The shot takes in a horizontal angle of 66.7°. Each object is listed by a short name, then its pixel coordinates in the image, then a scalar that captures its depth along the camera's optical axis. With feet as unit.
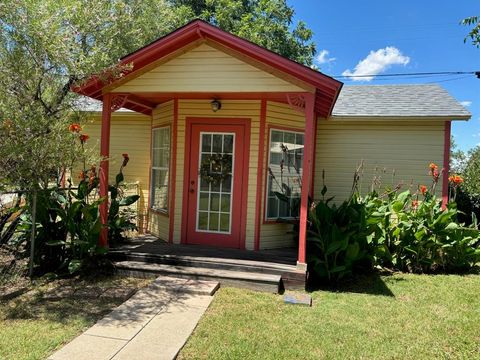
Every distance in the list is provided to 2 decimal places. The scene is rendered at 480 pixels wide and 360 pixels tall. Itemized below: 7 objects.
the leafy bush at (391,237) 17.42
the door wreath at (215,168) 20.59
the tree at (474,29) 12.04
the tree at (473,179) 32.42
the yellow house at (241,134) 16.37
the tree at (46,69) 13.85
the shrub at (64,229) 16.48
